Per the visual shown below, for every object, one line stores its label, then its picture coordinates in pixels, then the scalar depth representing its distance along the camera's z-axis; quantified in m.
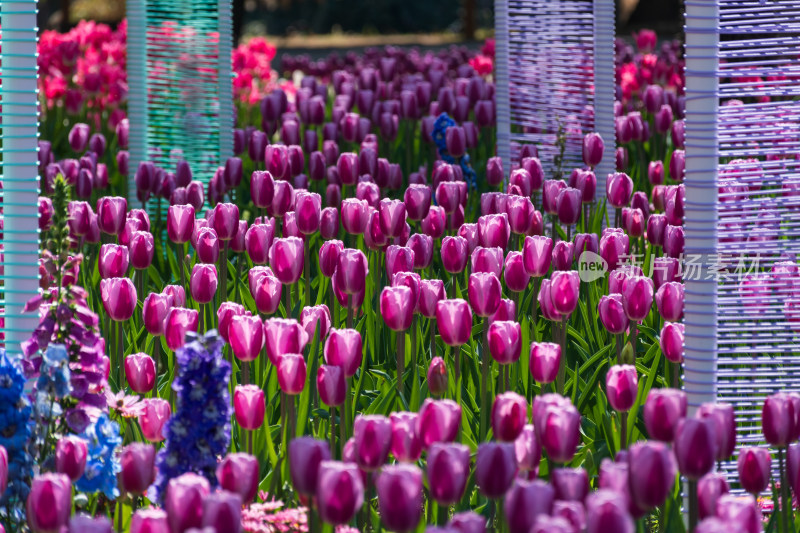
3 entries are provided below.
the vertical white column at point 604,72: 12.27
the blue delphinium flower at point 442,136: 12.66
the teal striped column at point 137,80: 12.77
